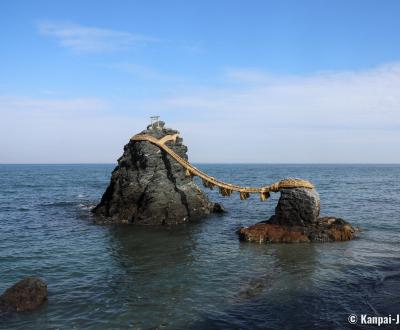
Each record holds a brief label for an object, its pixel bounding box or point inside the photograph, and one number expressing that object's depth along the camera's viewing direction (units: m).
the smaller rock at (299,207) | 26.00
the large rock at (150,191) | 31.56
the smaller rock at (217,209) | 36.72
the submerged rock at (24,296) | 14.64
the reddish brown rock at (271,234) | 24.55
